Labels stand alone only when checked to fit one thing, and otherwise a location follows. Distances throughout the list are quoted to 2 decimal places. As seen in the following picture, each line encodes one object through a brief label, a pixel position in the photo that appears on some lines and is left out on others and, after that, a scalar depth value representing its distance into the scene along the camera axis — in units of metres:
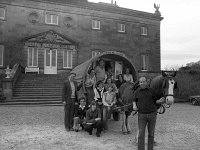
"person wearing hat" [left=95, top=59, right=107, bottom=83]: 10.31
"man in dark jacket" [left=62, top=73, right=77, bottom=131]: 9.50
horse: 5.93
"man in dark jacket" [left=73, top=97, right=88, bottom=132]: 9.43
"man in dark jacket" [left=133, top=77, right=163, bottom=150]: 6.16
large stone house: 24.84
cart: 10.44
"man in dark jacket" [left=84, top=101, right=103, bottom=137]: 8.62
